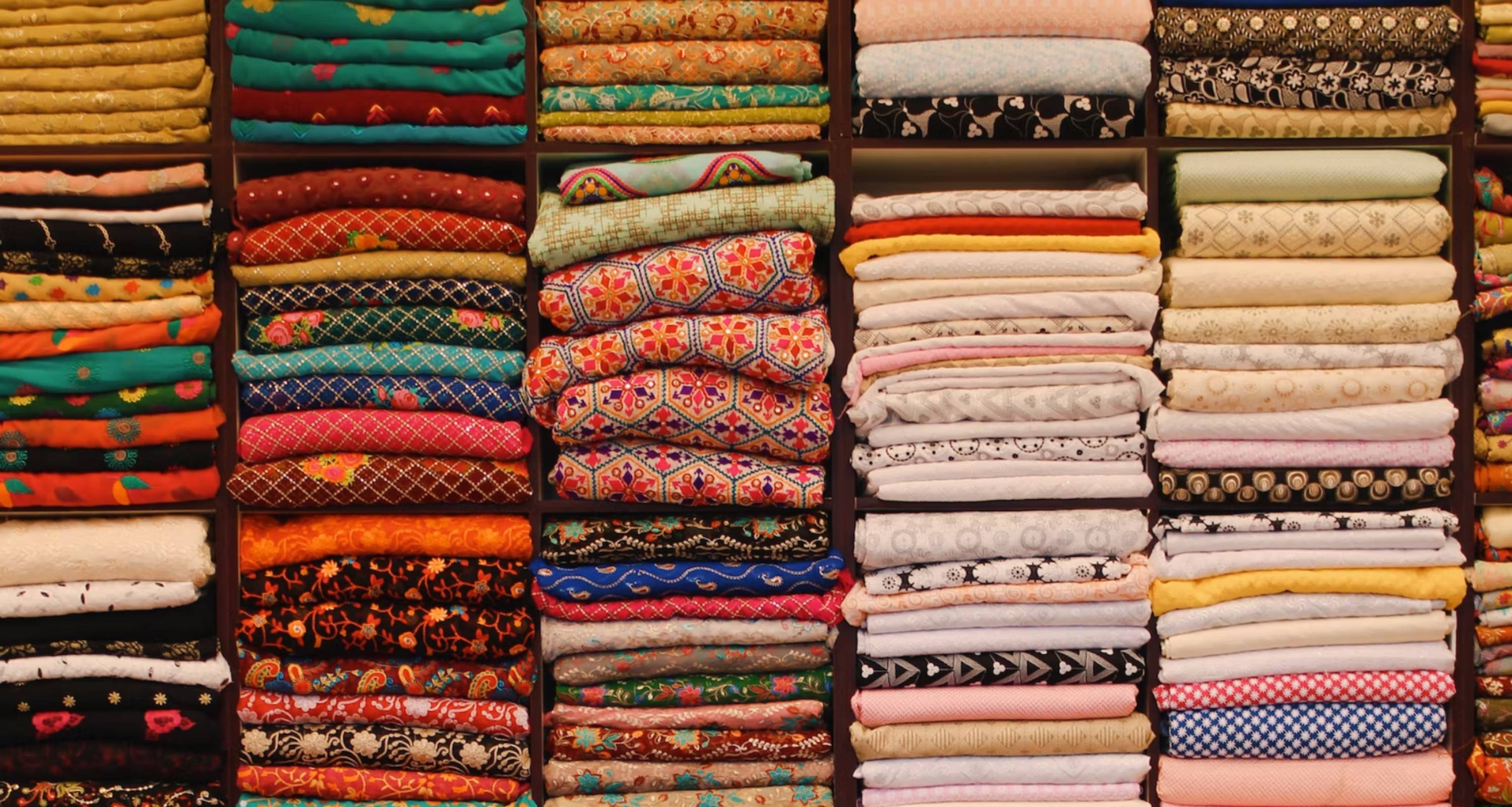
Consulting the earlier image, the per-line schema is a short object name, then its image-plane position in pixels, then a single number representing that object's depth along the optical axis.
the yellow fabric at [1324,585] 1.98
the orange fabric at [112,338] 1.93
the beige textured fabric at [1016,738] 1.99
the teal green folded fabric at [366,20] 1.92
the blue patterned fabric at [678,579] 1.96
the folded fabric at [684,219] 1.92
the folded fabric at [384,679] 1.97
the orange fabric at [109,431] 1.95
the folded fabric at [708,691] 2.02
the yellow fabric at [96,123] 1.94
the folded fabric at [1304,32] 1.95
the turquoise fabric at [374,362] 1.96
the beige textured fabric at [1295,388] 1.94
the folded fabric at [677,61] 1.97
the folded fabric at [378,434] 1.95
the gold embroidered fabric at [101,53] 1.95
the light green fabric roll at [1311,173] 1.95
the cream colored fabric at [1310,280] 1.96
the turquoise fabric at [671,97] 1.97
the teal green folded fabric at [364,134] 1.93
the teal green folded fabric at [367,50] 1.91
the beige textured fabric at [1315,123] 1.96
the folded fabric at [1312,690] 1.98
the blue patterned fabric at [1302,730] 1.99
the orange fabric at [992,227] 1.96
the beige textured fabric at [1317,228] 1.96
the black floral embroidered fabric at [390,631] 1.97
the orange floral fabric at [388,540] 1.99
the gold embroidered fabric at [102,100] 1.94
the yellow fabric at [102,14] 1.95
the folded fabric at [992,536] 1.97
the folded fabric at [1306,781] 2.00
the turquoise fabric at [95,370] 1.93
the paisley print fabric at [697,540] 1.97
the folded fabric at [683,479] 1.95
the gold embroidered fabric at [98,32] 1.94
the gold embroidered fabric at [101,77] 1.95
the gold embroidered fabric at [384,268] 1.97
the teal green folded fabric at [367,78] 1.91
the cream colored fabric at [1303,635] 1.99
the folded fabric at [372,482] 1.94
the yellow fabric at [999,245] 1.94
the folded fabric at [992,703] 1.98
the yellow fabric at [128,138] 1.94
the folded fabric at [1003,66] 1.93
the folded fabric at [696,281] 1.91
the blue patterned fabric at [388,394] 1.97
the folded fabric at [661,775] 2.00
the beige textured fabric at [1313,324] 1.96
